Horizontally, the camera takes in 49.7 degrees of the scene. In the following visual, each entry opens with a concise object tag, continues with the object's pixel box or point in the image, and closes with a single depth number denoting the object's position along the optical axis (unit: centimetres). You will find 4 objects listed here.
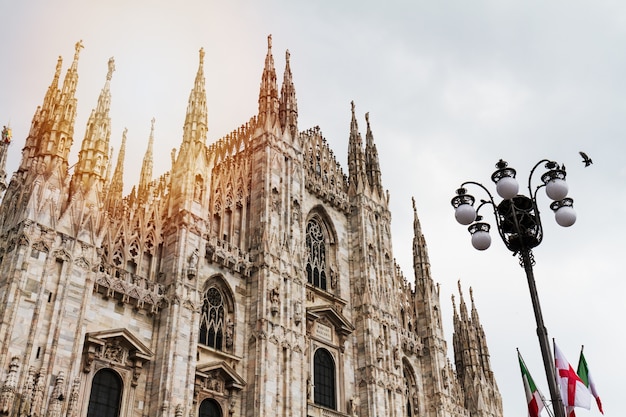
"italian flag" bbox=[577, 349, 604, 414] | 1661
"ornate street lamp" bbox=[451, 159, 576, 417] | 1395
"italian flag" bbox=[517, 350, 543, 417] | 1766
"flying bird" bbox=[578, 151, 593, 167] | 1554
